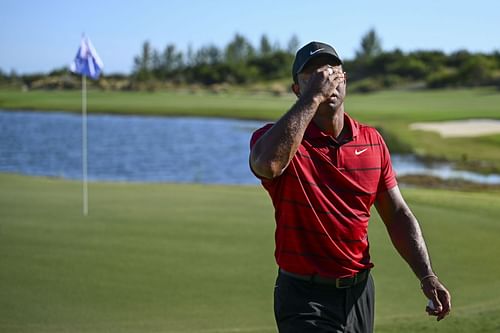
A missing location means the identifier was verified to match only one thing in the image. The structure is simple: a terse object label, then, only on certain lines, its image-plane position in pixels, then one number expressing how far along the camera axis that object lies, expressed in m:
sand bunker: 31.38
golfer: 3.55
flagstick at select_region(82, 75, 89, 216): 12.14
